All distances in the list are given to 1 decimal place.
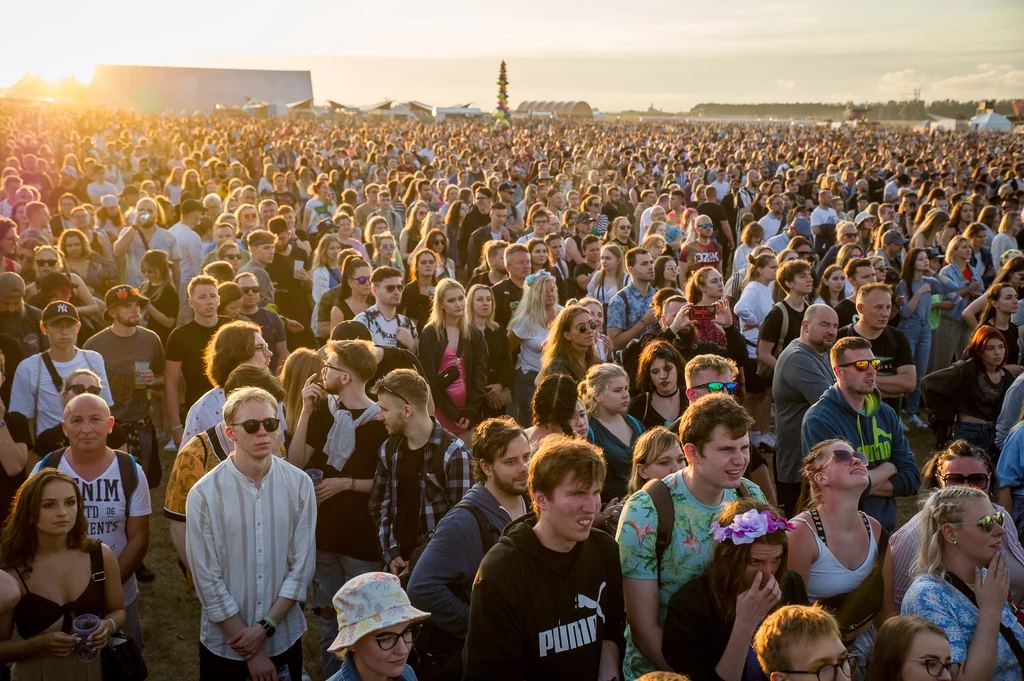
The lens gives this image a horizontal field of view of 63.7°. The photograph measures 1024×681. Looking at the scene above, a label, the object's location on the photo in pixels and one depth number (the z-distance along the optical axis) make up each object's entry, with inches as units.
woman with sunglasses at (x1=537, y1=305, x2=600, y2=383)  225.3
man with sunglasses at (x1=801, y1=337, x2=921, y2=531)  181.3
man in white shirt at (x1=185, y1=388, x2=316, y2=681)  140.8
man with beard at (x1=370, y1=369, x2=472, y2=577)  161.6
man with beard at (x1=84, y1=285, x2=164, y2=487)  234.5
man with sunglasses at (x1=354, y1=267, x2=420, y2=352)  245.9
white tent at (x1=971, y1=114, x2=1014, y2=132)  2053.8
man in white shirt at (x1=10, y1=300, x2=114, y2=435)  205.3
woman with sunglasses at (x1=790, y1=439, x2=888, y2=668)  141.9
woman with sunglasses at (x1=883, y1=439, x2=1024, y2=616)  144.3
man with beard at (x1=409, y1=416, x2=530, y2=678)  131.4
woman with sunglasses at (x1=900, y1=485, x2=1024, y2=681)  128.4
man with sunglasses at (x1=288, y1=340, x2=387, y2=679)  172.4
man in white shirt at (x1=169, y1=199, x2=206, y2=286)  368.2
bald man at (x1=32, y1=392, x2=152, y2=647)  161.8
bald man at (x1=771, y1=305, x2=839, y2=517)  212.8
